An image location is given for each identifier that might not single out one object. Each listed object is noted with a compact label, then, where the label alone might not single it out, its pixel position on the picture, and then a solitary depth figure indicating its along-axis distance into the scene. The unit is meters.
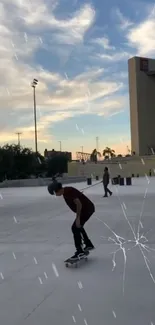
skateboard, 6.13
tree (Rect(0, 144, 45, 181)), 57.53
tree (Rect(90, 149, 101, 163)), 104.36
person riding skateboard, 6.21
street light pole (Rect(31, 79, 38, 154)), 60.66
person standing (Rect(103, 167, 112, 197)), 21.60
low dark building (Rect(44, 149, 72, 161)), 108.81
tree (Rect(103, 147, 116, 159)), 118.26
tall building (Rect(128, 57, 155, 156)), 106.31
